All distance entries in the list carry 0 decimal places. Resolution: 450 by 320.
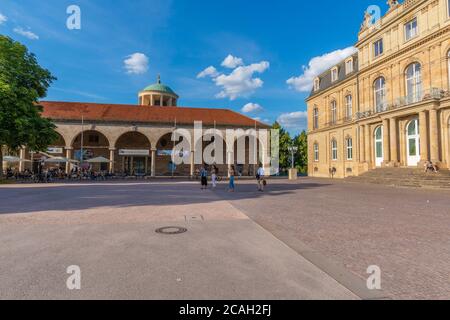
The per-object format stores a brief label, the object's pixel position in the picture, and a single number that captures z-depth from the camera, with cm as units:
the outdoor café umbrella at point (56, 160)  2969
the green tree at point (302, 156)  6719
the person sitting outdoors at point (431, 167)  2070
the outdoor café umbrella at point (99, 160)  3152
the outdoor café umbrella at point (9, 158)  2784
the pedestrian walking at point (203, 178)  1897
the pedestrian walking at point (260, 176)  1708
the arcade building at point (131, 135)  3584
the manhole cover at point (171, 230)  609
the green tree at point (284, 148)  6419
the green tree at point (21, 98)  2173
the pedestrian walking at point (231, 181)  1688
